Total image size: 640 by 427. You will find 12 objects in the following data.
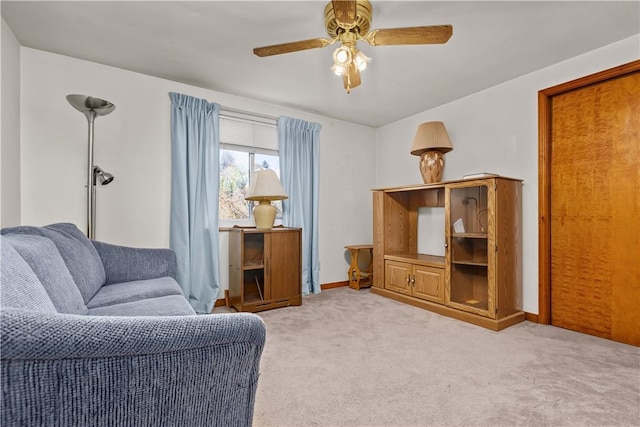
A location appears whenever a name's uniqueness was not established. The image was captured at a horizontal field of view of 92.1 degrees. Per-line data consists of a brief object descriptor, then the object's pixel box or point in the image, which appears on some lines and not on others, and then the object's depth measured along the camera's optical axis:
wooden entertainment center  2.69
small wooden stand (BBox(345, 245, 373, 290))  4.08
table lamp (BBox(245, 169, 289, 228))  3.19
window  3.49
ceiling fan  1.72
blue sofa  0.56
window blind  3.45
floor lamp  2.19
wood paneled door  2.34
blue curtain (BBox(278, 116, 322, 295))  3.73
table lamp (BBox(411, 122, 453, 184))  3.27
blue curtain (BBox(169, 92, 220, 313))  3.03
